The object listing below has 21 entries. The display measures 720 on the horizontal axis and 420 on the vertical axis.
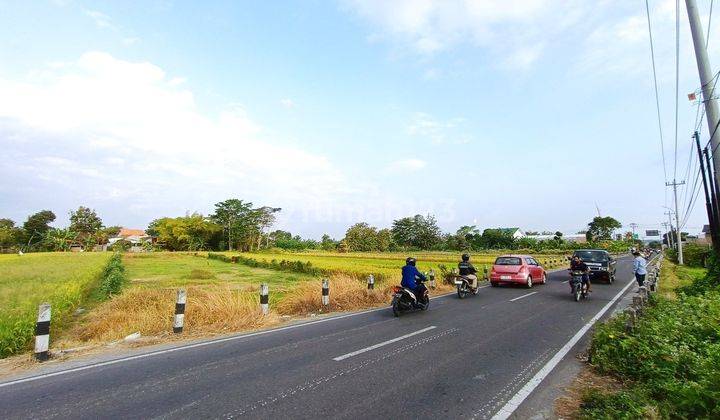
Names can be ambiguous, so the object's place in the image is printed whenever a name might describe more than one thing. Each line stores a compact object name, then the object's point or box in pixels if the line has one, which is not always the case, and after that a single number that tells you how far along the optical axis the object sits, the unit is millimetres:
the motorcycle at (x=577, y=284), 12711
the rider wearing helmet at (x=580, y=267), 13141
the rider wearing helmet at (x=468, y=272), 14328
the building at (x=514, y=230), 94850
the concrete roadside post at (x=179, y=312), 8219
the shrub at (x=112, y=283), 17188
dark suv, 18938
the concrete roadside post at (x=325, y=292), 11452
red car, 16953
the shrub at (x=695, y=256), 29094
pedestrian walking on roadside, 13078
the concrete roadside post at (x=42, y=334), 6195
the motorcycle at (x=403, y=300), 9969
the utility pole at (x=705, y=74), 8695
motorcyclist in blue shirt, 10219
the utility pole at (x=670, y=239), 76438
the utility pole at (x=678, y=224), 34594
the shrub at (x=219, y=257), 49922
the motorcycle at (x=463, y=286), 13969
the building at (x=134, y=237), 85306
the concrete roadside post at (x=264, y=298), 9765
